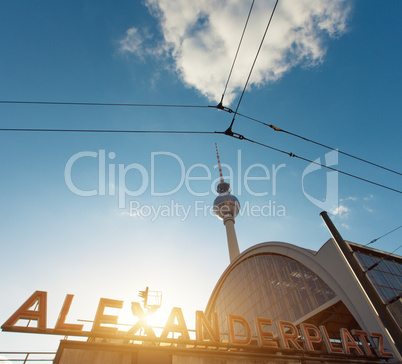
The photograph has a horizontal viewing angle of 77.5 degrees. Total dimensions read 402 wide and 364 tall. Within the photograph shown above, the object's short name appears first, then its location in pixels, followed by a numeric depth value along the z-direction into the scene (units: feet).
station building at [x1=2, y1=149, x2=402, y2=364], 38.22
